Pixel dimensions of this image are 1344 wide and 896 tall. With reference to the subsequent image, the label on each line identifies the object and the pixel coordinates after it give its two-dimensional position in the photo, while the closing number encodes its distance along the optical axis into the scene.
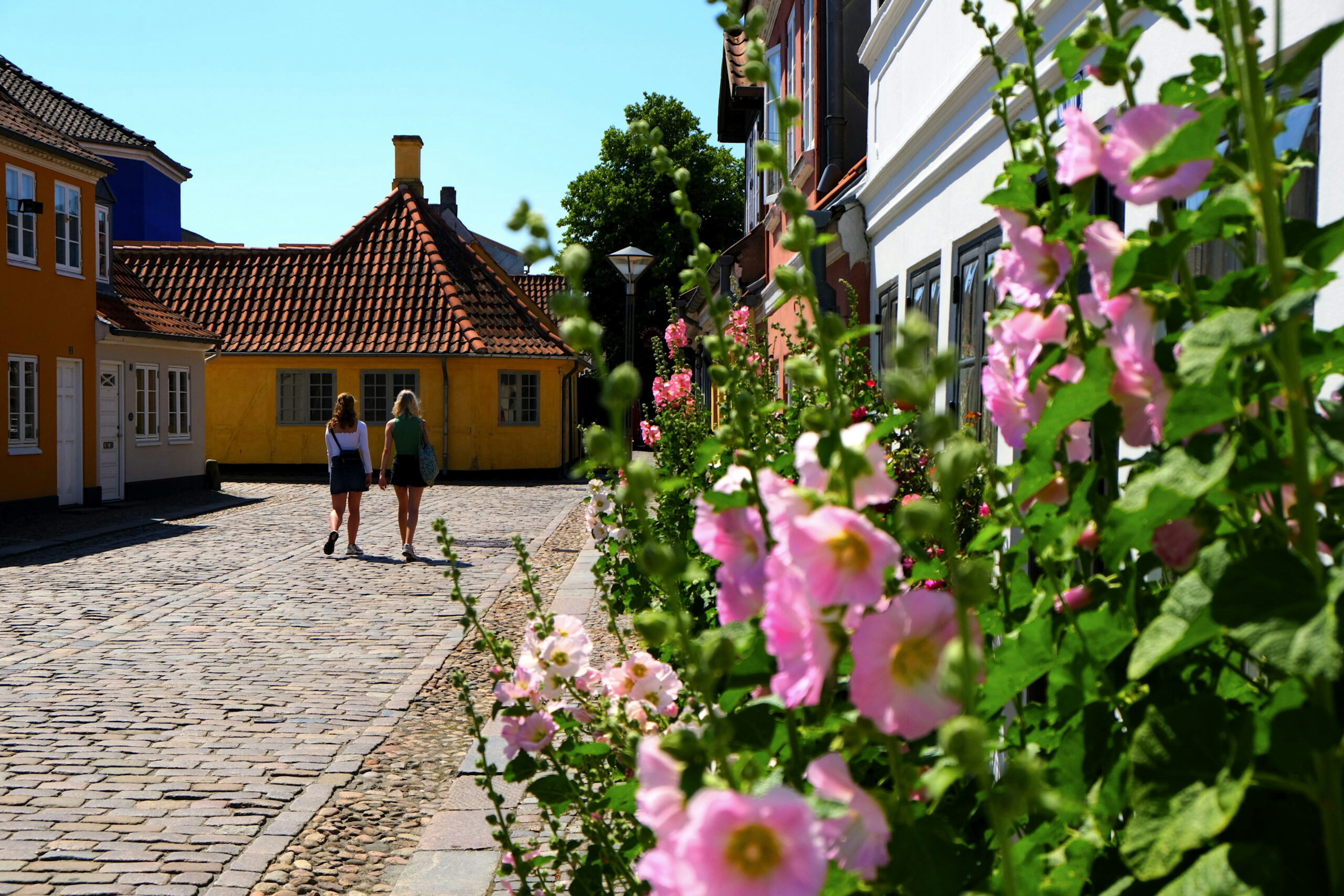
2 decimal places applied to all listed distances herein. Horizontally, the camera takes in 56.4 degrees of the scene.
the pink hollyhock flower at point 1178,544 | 1.30
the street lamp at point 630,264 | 16.33
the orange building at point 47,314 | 18.56
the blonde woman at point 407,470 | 13.40
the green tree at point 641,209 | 42.94
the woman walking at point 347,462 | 13.50
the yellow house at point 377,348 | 28.27
